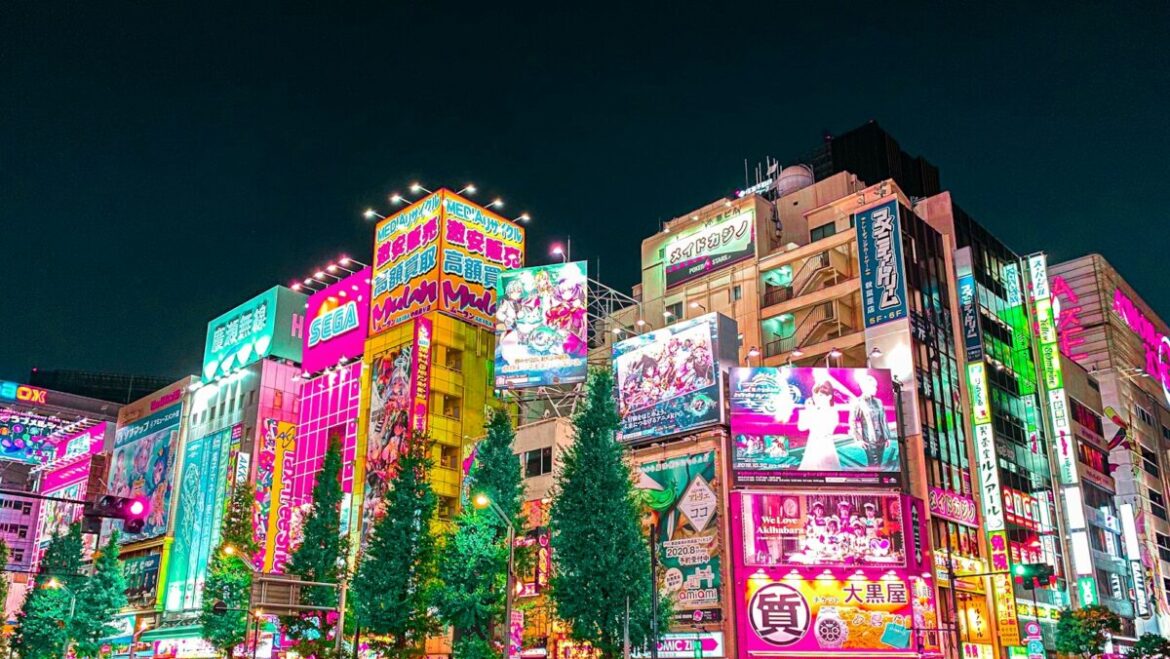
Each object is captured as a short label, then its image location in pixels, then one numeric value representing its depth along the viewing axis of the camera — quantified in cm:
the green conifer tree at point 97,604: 5566
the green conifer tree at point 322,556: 4025
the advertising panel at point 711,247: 5888
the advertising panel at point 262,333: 7031
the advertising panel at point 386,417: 5625
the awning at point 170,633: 6334
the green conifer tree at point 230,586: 4722
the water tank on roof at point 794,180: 6394
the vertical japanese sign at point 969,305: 5359
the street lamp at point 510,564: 2786
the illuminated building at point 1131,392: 6712
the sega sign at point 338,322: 6494
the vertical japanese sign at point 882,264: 4962
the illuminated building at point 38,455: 9344
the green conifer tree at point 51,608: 5512
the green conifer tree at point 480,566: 3322
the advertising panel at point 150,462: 7381
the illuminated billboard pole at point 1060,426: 5662
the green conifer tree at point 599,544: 3012
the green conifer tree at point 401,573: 3547
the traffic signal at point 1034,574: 3216
